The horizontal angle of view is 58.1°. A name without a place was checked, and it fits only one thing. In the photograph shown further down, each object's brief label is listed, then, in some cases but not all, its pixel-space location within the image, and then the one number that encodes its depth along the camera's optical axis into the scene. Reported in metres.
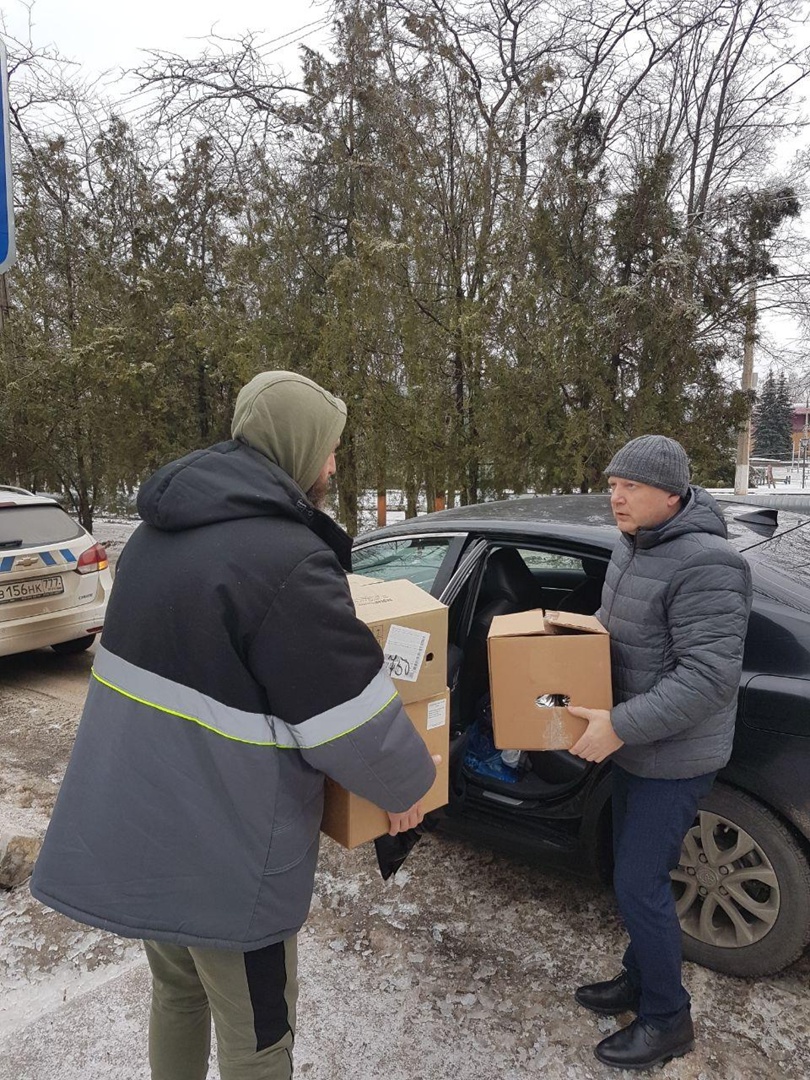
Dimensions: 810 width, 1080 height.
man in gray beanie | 1.80
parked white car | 5.12
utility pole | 6.34
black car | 2.18
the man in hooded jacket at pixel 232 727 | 1.33
